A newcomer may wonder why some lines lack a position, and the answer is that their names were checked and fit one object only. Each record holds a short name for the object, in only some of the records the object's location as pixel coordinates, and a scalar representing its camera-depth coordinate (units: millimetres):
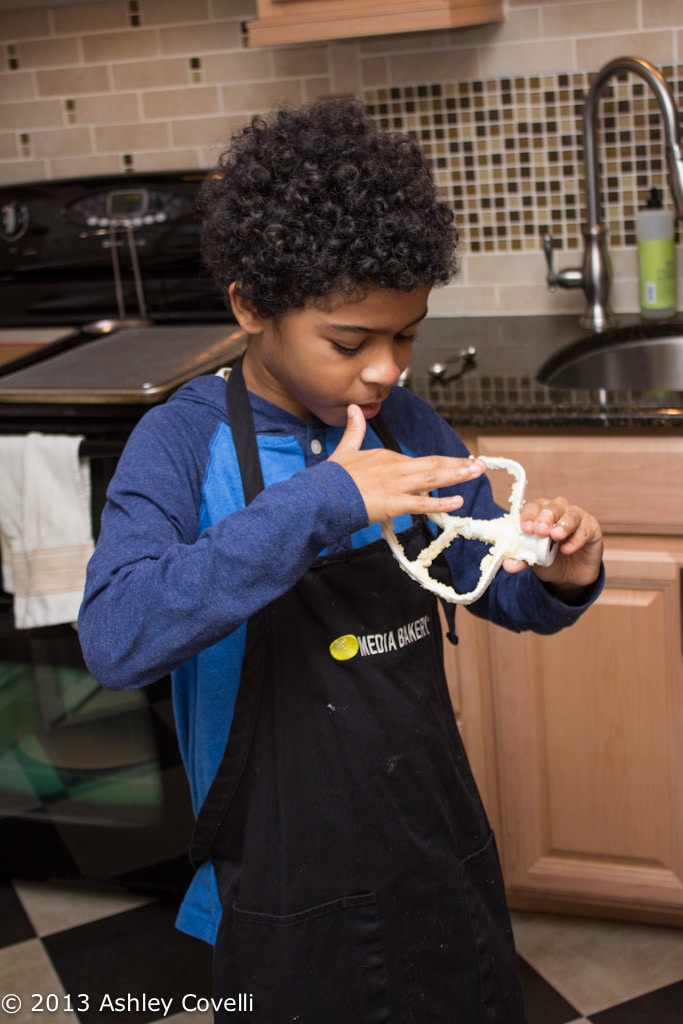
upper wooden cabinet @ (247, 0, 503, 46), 1936
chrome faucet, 1962
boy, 981
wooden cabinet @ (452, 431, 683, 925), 1739
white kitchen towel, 1839
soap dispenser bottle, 2113
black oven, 1854
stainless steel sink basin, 2094
